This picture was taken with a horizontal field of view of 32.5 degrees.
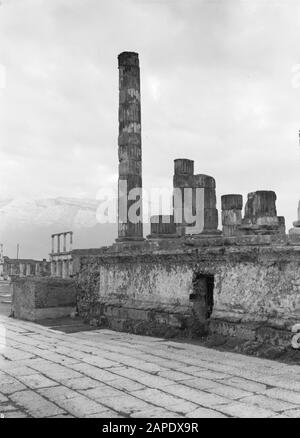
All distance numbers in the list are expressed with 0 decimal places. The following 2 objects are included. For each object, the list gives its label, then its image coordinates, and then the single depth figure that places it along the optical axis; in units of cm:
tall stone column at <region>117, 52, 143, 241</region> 1447
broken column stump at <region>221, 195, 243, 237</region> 1520
